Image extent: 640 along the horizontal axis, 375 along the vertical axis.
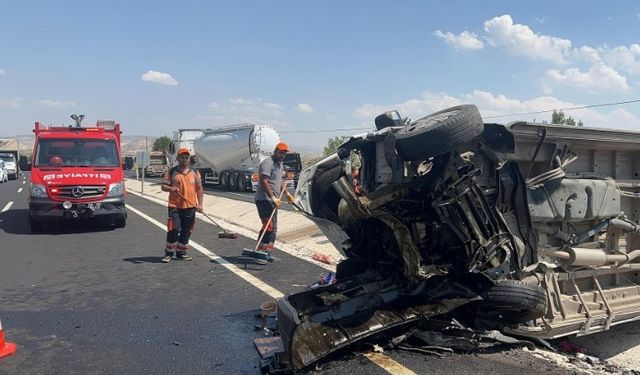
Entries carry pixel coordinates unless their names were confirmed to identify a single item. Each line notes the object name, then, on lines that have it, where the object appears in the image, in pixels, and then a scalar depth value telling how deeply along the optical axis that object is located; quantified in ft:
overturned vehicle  14.07
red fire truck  36.86
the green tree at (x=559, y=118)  108.28
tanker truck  86.69
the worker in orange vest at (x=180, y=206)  27.84
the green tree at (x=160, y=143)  212.23
